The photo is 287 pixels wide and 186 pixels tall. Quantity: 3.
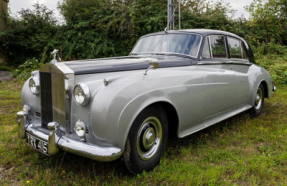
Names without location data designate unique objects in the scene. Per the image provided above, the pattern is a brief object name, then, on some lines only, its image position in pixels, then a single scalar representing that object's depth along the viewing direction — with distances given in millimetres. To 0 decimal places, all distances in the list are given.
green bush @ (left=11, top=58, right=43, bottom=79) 8914
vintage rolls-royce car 2045
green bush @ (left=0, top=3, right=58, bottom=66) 11703
